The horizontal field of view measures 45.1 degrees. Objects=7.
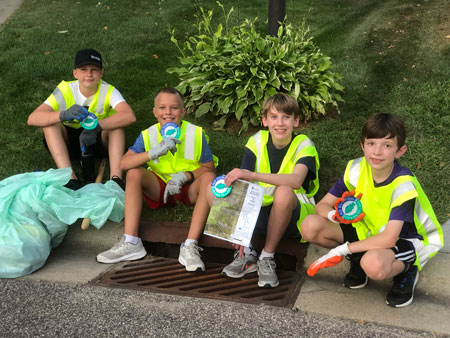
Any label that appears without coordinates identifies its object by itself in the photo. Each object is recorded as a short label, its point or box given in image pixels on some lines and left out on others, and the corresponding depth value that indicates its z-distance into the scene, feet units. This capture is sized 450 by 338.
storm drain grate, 11.27
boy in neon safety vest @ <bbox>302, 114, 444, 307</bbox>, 10.29
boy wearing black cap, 14.92
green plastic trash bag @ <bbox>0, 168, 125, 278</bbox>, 12.05
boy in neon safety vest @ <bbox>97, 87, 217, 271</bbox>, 12.84
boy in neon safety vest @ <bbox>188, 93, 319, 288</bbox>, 11.58
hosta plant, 17.89
